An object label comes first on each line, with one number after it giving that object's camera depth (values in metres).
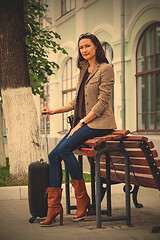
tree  7.54
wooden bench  4.30
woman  4.56
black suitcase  4.82
